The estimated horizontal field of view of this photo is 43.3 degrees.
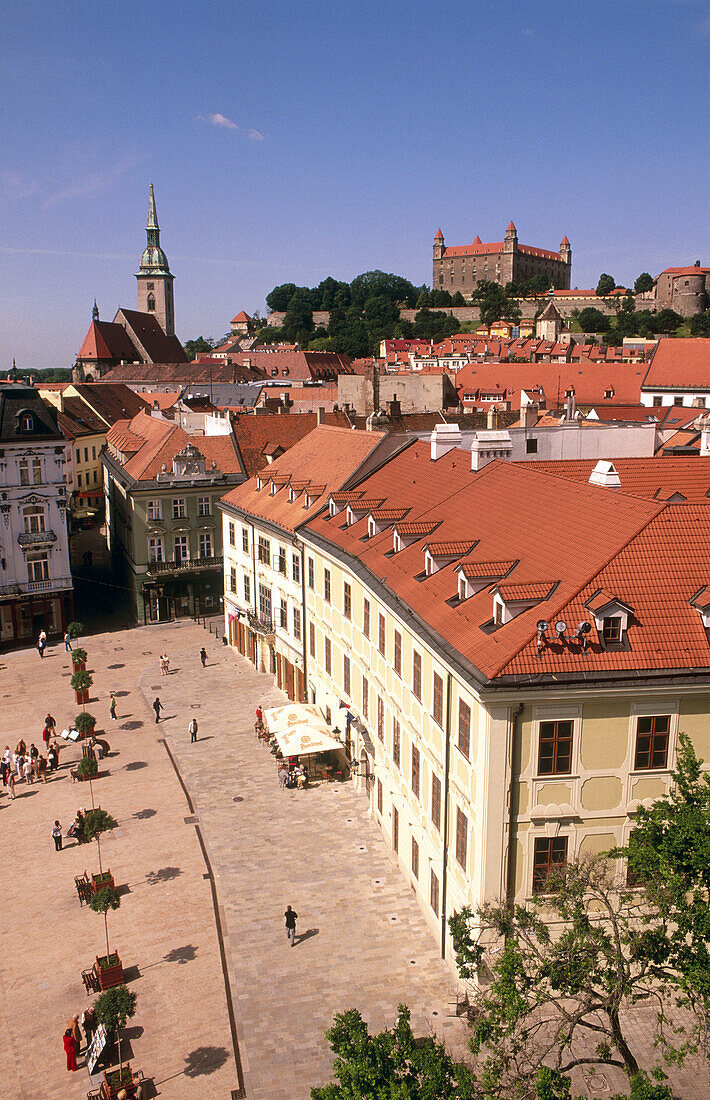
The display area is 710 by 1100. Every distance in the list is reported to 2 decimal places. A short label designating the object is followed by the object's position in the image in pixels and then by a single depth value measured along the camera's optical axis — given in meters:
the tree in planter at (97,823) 27.86
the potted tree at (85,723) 39.38
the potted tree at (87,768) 35.70
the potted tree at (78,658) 47.41
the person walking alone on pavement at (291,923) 25.30
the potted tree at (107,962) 23.56
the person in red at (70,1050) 21.14
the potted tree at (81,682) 43.97
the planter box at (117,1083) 19.75
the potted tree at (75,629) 52.97
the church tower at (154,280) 195.25
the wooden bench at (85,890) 28.06
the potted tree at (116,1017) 19.91
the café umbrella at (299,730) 35.44
